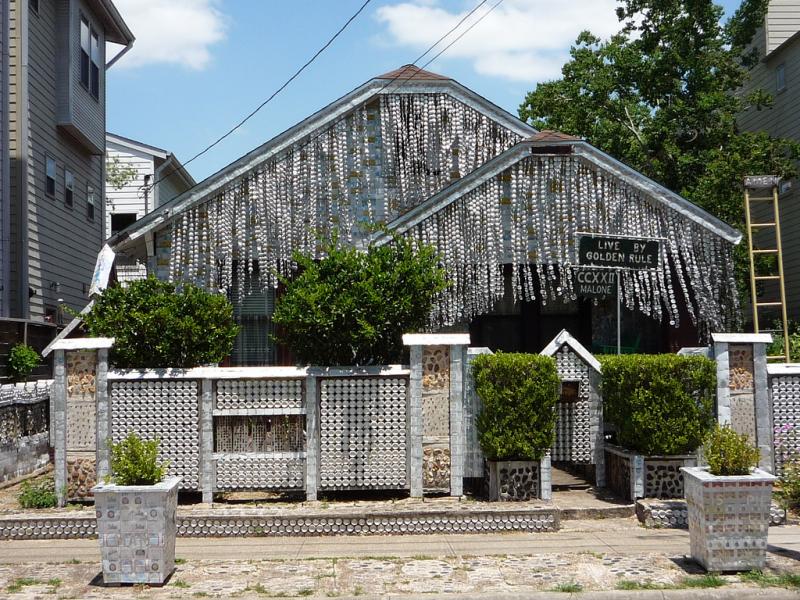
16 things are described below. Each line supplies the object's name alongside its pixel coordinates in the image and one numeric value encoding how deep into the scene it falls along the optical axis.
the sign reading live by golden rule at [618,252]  11.98
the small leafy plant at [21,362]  17.42
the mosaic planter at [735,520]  7.80
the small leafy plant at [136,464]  7.91
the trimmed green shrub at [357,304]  10.27
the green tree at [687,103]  23.97
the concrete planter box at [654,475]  10.21
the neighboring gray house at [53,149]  19.72
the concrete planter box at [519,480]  10.23
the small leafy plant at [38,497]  10.19
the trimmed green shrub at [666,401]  10.09
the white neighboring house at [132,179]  29.78
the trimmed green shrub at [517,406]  10.07
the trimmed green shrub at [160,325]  10.31
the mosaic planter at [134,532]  7.66
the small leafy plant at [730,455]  8.02
